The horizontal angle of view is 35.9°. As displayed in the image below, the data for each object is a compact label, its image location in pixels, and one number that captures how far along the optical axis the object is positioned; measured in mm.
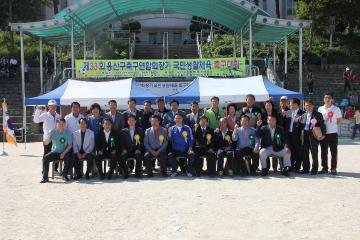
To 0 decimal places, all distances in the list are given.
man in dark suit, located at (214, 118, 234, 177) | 11812
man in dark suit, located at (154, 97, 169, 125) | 12961
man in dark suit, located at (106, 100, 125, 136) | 12250
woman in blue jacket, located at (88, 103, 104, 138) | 12057
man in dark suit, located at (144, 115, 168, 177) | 11727
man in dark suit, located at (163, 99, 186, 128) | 12664
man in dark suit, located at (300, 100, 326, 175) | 11766
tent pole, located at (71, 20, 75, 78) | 22034
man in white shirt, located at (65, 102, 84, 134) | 12086
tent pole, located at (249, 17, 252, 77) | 21531
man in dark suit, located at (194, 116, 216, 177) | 11766
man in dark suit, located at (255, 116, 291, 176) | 11781
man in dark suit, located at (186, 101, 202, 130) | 12608
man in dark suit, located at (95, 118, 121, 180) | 11602
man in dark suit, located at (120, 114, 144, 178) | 11680
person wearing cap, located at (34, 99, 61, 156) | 12503
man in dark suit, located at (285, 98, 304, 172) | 12070
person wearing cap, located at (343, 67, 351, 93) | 29398
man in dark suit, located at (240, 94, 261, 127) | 12273
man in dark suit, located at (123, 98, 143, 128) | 12523
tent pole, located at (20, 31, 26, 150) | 21806
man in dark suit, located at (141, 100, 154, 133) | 12656
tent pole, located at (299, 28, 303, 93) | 21562
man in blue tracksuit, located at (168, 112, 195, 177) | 11812
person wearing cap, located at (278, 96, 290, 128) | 12258
